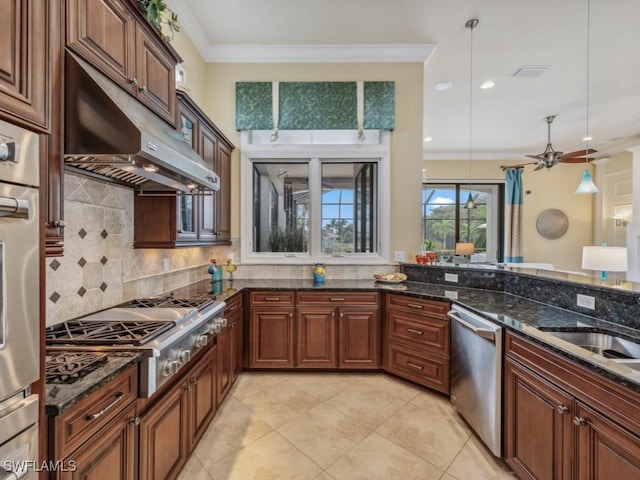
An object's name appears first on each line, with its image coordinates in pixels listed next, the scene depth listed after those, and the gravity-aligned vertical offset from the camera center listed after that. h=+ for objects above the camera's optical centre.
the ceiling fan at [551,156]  4.46 +1.26
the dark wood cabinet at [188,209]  2.21 +0.21
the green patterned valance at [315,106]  3.41 +1.49
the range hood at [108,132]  1.17 +0.43
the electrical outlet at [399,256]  3.47 -0.22
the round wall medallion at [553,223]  6.80 +0.34
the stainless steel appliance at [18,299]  0.75 -0.17
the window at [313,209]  3.52 +0.33
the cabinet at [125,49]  1.23 +0.92
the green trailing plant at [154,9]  1.63 +1.25
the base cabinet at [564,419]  1.12 -0.81
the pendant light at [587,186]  3.89 +0.69
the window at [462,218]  7.00 +0.46
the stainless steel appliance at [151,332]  1.29 -0.48
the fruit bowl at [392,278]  3.22 -0.44
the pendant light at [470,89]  2.88 +2.04
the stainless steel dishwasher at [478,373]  1.84 -0.93
